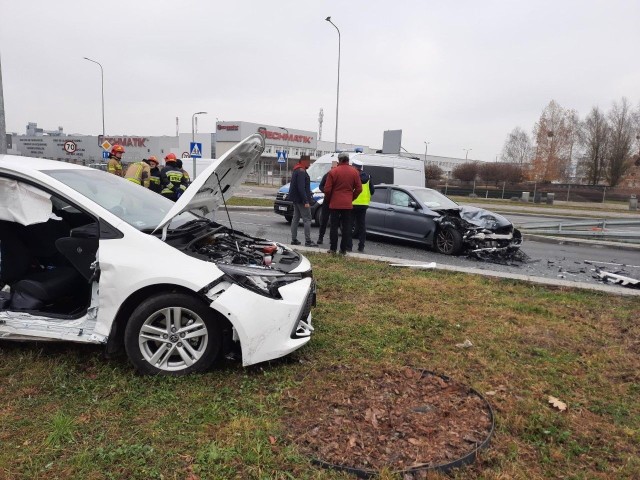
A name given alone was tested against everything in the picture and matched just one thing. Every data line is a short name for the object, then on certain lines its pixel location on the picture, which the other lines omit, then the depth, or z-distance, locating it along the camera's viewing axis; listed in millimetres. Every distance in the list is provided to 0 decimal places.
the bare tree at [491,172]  44950
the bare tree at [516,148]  58031
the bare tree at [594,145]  45000
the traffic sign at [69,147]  22822
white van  14211
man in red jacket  7945
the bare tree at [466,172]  45719
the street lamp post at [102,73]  34266
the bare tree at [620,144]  43938
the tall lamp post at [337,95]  27031
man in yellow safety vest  8844
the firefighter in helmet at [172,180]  8422
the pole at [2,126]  7671
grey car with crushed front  9031
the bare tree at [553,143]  46000
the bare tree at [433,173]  44156
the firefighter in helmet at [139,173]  8898
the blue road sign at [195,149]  19156
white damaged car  3289
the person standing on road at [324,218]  8431
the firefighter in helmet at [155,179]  9117
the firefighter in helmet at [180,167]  8616
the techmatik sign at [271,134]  61625
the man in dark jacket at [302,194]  8648
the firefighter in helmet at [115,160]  9688
